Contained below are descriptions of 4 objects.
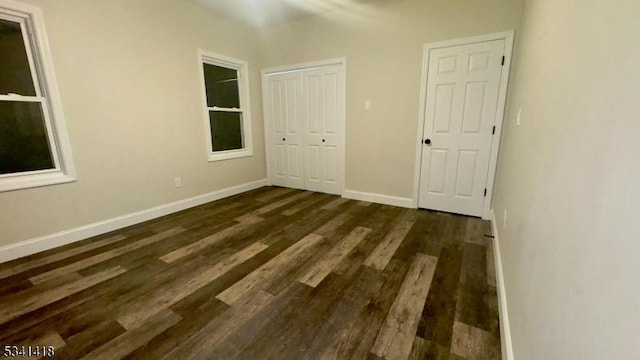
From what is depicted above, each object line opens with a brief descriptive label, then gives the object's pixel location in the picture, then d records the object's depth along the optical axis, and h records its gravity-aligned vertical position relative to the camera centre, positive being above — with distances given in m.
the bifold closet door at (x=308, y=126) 3.92 +0.01
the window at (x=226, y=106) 3.75 +0.32
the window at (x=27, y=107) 2.19 +0.18
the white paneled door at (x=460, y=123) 2.86 +0.04
